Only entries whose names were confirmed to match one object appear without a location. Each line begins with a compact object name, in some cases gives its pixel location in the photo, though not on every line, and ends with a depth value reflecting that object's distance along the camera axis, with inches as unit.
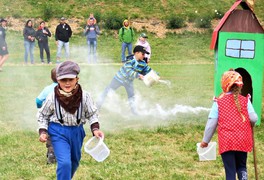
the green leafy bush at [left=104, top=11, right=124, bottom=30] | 1080.2
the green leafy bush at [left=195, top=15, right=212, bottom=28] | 1118.4
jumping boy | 335.0
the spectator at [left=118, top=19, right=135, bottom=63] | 749.3
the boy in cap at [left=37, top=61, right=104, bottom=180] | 173.5
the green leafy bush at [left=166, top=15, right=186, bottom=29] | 1111.6
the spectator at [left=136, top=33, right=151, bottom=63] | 642.2
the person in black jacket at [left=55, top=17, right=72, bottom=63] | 717.3
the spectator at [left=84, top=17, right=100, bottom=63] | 763.4
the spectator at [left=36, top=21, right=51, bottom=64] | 741.3
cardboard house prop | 308.8
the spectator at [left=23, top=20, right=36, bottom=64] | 718.5
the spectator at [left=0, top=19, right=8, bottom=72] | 628.8
